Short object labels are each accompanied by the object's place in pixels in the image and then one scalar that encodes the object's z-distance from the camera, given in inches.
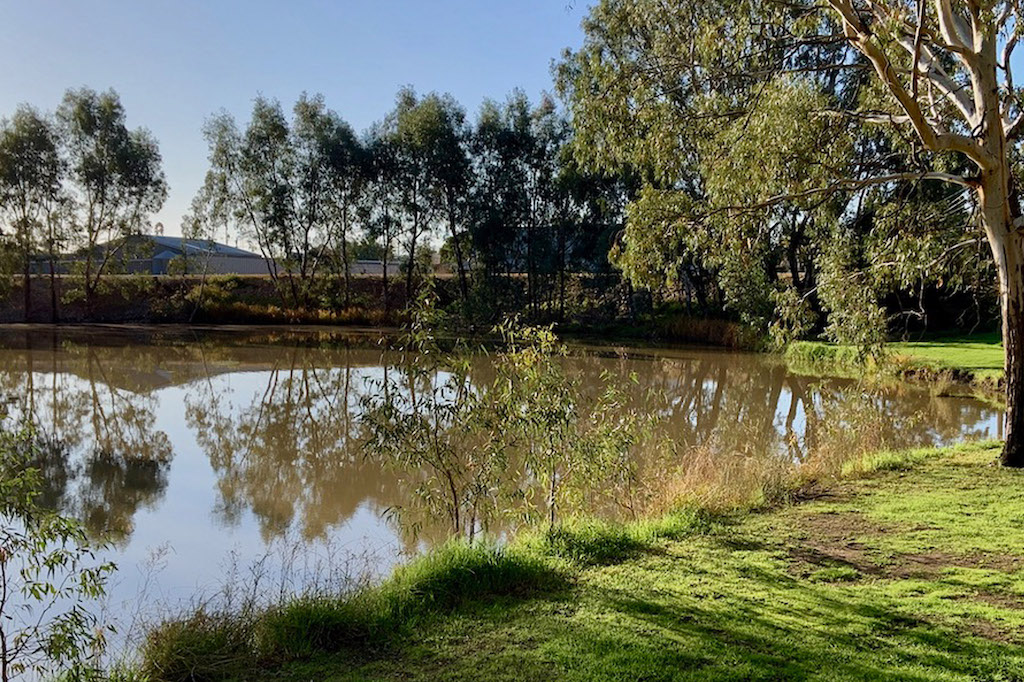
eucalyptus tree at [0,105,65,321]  1200.2
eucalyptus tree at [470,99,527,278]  1189.1
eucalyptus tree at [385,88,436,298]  1187.9
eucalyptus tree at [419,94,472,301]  1187.3
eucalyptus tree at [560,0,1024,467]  262.8
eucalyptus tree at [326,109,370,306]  1246.9
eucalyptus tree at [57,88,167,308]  1251.8
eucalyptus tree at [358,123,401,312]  1253.1
